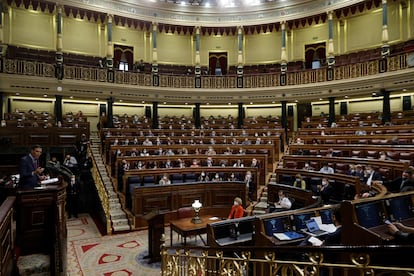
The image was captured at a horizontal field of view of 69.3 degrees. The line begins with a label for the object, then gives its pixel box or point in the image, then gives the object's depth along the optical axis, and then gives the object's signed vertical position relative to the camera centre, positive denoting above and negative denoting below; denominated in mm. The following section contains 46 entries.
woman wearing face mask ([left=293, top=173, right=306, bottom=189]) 7890 -1094
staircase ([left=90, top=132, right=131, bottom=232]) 7609 -1715
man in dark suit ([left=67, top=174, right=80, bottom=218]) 8456 -1548
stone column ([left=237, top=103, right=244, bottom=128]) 16264 +1467
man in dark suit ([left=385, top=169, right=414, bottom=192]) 4966 -783
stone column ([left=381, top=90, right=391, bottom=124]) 12242 +1360
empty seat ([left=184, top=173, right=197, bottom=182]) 9328 -1079
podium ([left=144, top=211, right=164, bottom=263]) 5816 -1796
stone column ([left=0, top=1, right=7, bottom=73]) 11928 +4330
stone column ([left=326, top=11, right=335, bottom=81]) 13960 +4290
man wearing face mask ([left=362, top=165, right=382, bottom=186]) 6737 -810
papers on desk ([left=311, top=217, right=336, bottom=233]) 4263 -1242
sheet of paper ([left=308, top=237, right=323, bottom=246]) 3488 -1183
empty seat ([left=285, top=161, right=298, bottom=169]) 9703 -757
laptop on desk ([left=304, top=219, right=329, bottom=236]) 4188 -1271
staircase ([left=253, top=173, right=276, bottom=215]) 8394 -1830
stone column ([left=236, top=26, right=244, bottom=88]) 16000 +4626
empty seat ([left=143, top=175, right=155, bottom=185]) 8711 -1078
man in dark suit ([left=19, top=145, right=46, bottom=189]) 4070 -361
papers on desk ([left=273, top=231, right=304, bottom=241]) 4043 -1303
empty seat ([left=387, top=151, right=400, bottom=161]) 7739 -390
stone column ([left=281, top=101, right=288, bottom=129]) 15500 +1420
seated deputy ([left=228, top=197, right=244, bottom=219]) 6141 -1417
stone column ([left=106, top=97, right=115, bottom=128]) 14242 +1463
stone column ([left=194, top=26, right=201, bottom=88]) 16094 +4462
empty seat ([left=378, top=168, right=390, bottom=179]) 6965 -758
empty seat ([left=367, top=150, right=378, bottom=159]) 8531 -392
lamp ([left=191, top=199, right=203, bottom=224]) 6043 -1487
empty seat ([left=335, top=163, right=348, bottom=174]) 8245 -757
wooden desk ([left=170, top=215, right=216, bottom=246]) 5625 -1637
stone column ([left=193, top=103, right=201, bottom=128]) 16344 +1395
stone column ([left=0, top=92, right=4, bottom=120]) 12011 +1625
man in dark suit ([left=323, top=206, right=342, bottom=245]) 3396 -1110
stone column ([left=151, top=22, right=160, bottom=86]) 15492 +4512
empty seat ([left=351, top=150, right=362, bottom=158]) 8958 -405
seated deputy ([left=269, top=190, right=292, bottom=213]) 5975 -1343
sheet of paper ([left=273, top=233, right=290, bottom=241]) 4016 -1299
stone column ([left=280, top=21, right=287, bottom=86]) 15258 +4274
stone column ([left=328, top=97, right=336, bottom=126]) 14148 +1505
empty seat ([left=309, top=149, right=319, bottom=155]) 10128 -373
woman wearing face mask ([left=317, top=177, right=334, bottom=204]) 7217 -1212
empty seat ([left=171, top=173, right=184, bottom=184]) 9210 -1090
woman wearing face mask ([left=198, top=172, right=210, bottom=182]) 9332 -1089
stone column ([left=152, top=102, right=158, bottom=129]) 15519 +1466
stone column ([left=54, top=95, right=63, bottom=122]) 13075 +1638
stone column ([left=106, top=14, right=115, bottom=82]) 14427 +4452
